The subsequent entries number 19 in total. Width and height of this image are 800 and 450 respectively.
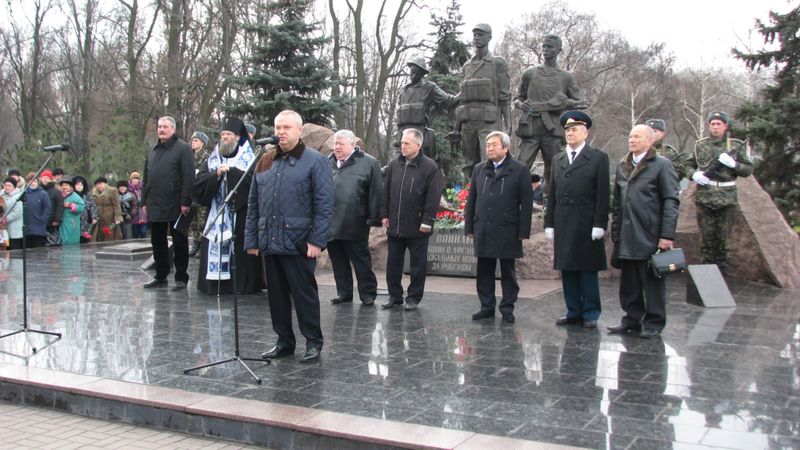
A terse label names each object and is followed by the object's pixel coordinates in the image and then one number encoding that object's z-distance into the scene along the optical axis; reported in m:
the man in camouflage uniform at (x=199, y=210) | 10.96
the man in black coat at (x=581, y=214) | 7.36
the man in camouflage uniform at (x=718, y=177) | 9.77
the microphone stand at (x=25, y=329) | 7.09
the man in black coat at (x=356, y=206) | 8.82
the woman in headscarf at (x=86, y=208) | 16.70
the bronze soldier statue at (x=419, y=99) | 11.62
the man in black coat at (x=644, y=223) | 6.92
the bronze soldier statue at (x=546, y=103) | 11.36
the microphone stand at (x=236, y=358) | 5.71
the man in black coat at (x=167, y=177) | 9.76
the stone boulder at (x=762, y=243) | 10.27
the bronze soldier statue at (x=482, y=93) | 11.53
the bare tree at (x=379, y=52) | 31.23
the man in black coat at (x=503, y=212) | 7.76
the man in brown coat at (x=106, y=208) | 17.56
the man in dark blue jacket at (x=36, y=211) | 14.82
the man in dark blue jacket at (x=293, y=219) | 6.00
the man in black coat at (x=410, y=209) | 8.50
